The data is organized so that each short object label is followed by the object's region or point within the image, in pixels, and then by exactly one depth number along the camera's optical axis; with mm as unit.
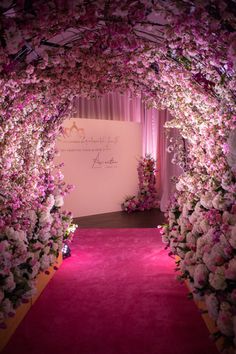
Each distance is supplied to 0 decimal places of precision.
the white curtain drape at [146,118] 9141
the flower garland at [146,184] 9023
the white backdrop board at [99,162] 8055
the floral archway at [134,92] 2344
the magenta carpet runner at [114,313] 2787
